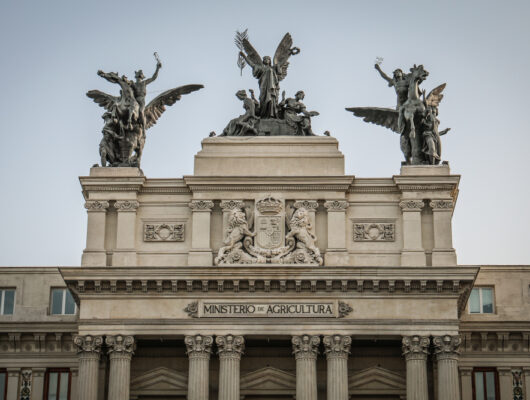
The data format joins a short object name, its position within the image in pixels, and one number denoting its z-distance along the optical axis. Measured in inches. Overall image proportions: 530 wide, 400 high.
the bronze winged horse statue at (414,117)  2176.4
